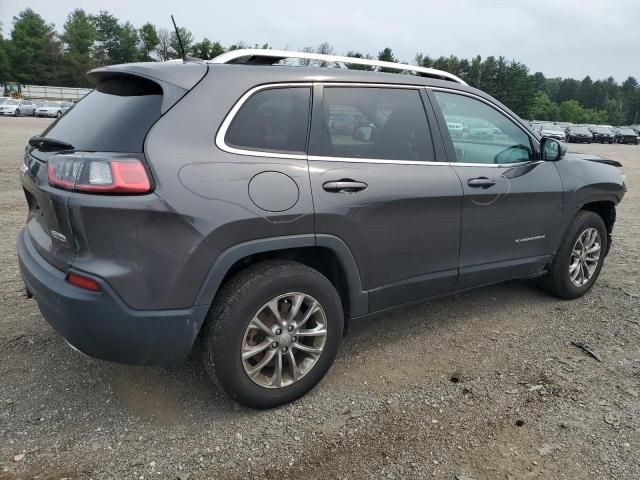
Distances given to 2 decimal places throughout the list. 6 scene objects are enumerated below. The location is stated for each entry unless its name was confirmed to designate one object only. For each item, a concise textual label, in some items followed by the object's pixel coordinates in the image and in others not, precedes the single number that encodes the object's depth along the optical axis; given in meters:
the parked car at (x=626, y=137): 41.94
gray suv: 2.29
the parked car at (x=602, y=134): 40.47
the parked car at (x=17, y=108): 37.88
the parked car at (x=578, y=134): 39.19
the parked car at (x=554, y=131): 34.97
